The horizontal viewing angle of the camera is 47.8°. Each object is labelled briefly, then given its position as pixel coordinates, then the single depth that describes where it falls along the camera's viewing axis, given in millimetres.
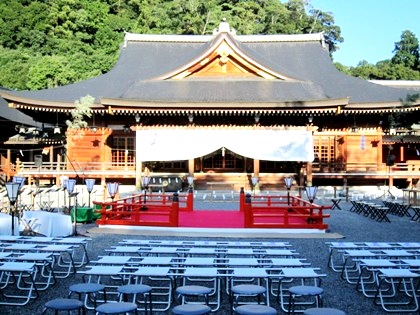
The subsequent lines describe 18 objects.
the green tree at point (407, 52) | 60531
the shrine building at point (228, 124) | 21906
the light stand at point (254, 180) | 19219
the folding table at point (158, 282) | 5914
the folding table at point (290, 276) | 5863
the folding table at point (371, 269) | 6633
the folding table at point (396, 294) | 6059
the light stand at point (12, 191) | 9812
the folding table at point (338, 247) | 8312
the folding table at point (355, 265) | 7492
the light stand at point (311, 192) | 13539
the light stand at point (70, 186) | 13384
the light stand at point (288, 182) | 15448
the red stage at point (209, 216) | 12664
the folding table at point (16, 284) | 6109
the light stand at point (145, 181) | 17116
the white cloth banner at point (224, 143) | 21953
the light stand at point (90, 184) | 15198
